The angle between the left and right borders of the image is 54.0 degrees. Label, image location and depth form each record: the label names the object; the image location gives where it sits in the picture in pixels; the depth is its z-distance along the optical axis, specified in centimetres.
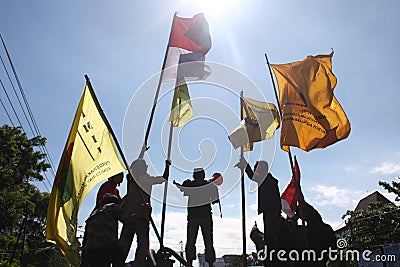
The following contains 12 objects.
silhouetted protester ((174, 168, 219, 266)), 737
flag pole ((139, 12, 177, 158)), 778
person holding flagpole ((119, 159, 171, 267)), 664
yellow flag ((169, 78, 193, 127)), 902
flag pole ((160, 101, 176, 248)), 735
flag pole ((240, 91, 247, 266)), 701
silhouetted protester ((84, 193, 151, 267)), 577
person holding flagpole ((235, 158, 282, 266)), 627
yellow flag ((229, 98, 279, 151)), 852
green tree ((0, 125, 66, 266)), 2603
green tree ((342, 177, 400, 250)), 2852
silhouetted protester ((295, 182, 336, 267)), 595
